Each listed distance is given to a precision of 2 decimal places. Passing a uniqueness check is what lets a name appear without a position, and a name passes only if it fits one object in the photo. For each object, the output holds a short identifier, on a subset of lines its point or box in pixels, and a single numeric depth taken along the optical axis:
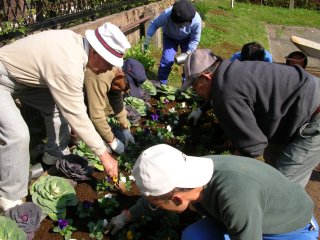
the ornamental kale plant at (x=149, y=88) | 3.78
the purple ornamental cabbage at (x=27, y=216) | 1.96
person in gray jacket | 1.89
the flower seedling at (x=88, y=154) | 2.71
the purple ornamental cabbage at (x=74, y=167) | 2.38
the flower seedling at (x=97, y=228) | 2.13
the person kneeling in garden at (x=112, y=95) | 2.31
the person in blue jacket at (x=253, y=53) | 2.83
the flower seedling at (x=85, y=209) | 2.28
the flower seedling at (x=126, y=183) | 2.54
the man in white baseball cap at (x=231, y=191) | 1.29
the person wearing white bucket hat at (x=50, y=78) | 1.96
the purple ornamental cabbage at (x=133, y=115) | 3.25
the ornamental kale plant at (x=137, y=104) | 3.43
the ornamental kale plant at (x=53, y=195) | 2.19
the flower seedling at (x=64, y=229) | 2.12
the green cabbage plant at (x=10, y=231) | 1.79
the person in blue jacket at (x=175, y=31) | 3.90
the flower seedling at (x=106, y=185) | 2.48
